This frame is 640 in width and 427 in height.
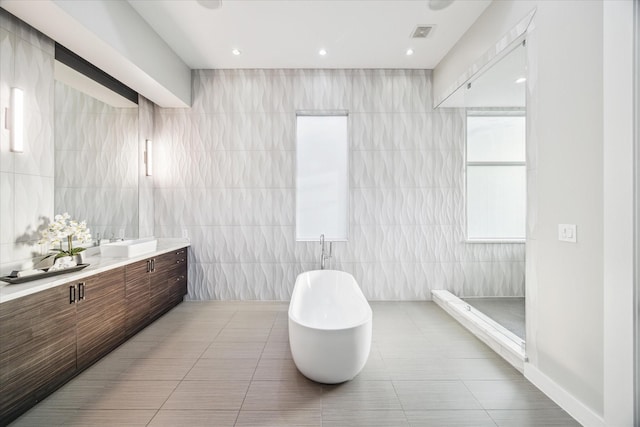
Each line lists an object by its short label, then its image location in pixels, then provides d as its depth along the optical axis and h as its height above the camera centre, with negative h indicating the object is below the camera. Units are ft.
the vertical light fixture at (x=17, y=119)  7.58 +2.37
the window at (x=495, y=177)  14.62 +1.71
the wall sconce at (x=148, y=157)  13.35 +2.47
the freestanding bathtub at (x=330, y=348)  6.97 -3.21
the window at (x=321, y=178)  14.44 +1.64
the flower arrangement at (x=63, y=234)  8.17 -0.58
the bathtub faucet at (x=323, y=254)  13.68 -1.92
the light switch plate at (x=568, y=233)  6.42 -0.45
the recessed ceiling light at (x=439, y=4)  9.24 +6.45
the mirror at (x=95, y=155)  9.25 +2.04
